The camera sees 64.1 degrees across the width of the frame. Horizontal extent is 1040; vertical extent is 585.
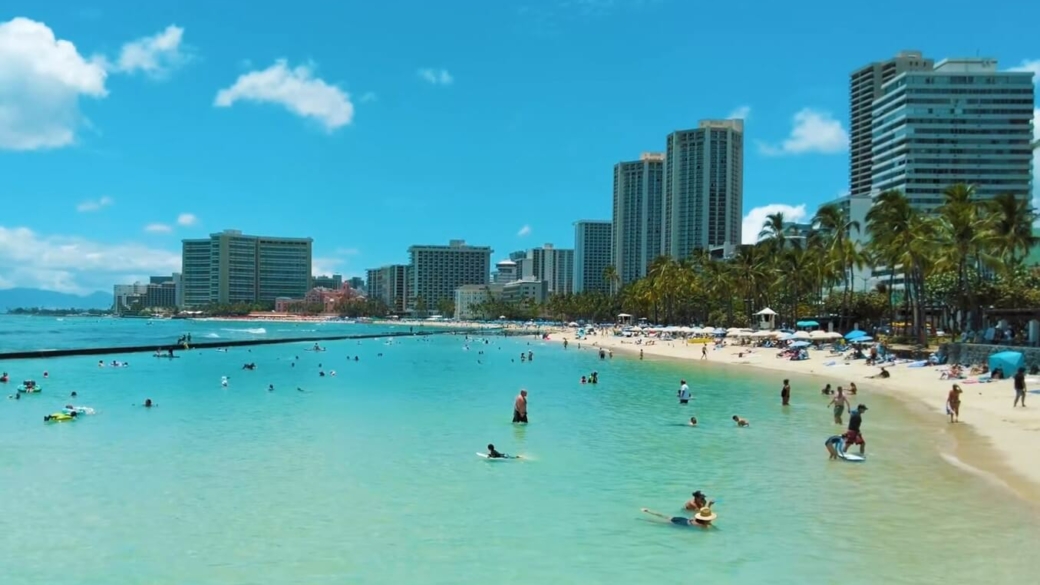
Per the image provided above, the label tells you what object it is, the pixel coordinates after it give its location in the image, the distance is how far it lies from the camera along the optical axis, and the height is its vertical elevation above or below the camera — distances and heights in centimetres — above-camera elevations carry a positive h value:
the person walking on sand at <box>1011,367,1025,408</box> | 2859 -236
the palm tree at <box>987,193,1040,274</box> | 5325 +590
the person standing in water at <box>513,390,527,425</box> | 2847 -339
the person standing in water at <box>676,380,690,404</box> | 3459 -344
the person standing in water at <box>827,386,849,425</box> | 2705 -298
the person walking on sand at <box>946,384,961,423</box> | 2738 -297
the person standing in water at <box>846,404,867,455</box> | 2166 -315
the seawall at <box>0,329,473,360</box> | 6826 -385
